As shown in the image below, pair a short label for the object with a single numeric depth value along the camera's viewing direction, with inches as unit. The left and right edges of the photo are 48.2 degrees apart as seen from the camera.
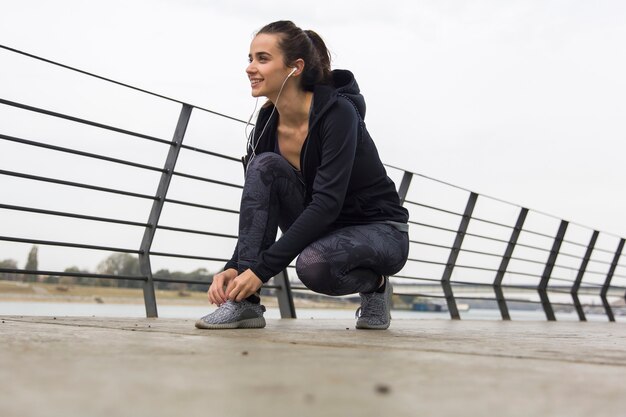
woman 79.1
